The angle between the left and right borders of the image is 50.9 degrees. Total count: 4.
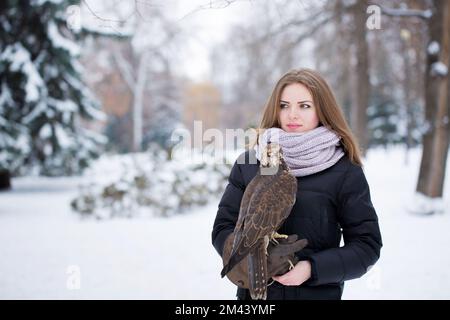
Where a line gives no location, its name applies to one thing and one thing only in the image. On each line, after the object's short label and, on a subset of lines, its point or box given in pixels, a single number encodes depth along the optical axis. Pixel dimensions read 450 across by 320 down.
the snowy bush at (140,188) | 10.38
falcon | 1.83
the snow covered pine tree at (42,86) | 13.88
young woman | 1.99
